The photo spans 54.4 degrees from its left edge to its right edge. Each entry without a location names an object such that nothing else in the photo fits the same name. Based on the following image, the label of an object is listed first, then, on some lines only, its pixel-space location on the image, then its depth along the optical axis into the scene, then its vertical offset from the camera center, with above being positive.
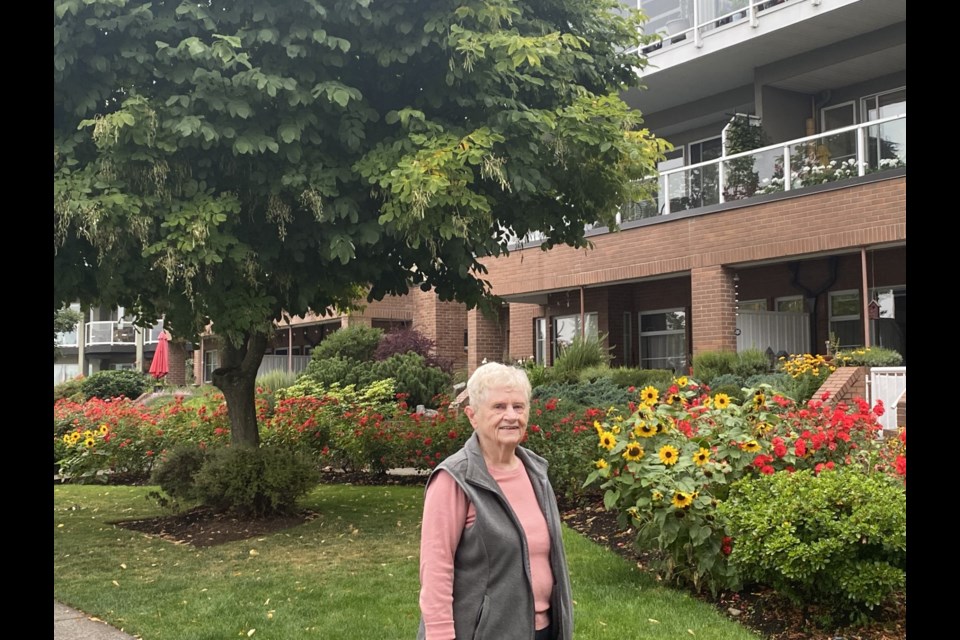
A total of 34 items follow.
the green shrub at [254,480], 10.04 -1.41
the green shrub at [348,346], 26.12 +0.05
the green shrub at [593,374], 17.95 -0.56
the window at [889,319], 16.88 +0.41
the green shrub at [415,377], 21.95 -0.70
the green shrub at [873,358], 13.89 -0.24
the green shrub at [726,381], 14.96 -0.61
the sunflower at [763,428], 7.33 -0.67
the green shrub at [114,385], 32.75 -1.21
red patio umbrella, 34.53 -0.35
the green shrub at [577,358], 18.86 -0.27
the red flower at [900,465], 5.83 -0.78
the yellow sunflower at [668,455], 6.60 -0.78
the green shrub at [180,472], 10.88 -1.42
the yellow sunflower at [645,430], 7.18 -0.66
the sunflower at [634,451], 6.71 -0.77
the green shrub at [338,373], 22.73 -0.61
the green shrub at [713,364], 16.13 -0.36
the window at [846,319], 17.94 +0.45
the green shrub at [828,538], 5.58 -1.20
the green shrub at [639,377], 16.77 -0.59
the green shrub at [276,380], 24.34 -0.82
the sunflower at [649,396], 7.23 -0.40
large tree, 8.23 +1.96
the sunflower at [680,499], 6.38 -1.06
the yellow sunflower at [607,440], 6.77 -0.69
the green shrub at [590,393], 15.59 -0.83
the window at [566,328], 22.31 +0.42
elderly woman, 3.26 -0.69
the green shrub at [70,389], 32.28 -1.34
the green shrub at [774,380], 14.09 -0.58
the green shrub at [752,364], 15.80 -0.35
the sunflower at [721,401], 7.34 -0.45
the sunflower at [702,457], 6.73 -0.82
